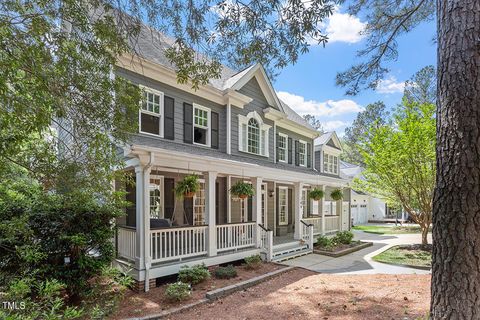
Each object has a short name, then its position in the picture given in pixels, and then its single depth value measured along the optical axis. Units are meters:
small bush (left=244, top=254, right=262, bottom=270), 8.73
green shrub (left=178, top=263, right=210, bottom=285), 7.04
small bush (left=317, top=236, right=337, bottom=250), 12.23
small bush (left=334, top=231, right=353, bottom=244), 13.27
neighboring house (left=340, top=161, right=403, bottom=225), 29.84
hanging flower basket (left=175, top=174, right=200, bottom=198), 7.73
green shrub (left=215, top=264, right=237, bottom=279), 7.61
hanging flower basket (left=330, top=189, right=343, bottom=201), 14.38
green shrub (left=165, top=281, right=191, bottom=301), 6.04
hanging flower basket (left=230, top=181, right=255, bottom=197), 9.22
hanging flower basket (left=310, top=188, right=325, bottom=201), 13.27
